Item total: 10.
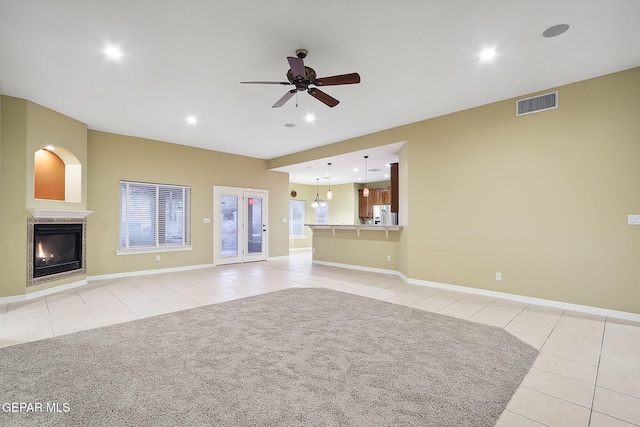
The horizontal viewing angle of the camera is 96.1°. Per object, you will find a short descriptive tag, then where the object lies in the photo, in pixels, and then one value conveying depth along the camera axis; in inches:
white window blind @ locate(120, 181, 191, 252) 254.7
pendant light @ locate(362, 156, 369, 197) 295.0
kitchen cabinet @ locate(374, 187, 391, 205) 453.4
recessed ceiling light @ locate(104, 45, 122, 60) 123.8
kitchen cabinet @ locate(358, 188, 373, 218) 464.1
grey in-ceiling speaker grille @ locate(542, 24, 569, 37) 110.5
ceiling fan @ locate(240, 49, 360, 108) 113.9
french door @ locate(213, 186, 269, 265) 311.9
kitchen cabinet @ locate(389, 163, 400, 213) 276.5
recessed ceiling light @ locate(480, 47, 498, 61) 126.3
